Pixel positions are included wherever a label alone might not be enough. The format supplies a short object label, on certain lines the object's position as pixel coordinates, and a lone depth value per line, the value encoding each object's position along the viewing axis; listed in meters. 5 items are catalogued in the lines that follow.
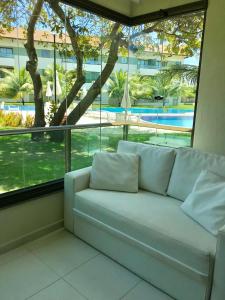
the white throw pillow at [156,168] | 2.26
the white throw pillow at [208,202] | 1.60
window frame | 2.17
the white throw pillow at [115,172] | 2.31
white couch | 1.48
